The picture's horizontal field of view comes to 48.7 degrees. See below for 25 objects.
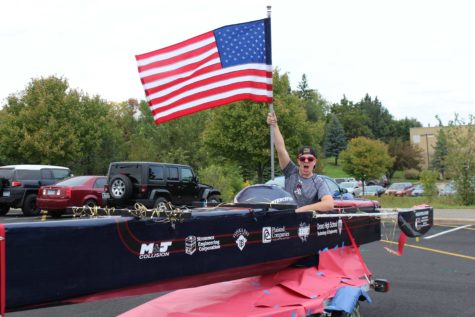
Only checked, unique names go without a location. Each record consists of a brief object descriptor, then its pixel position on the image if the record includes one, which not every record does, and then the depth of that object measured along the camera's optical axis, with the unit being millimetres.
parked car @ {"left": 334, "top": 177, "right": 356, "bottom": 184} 53878
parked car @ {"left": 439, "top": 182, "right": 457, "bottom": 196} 22766
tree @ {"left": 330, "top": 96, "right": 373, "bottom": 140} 100750
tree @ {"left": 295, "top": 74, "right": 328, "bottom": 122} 95812
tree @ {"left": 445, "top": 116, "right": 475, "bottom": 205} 22125
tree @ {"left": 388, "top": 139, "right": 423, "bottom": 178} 76125
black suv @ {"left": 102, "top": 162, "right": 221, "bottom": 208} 16094
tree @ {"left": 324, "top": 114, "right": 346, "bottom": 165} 84000
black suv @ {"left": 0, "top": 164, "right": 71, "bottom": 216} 19719
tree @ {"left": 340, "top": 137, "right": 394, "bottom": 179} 46938
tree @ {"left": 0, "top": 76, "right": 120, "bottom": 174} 34531
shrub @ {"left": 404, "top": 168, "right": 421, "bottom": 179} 74812
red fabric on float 4645
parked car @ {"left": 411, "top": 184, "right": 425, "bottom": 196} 41750
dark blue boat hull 2957
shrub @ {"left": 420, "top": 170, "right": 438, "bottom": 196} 24844
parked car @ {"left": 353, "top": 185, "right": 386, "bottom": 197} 40888
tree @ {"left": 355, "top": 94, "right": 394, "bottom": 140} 108062
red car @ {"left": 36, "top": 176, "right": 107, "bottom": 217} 18016
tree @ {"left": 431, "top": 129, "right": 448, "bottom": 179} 23097
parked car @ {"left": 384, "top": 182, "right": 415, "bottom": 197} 43281
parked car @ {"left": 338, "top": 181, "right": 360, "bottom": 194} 42306
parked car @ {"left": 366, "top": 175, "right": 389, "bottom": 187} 64062
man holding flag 5727
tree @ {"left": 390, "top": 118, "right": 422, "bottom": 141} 110188
